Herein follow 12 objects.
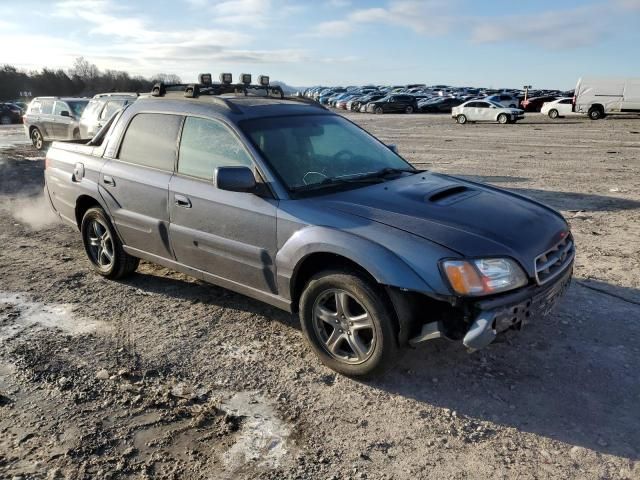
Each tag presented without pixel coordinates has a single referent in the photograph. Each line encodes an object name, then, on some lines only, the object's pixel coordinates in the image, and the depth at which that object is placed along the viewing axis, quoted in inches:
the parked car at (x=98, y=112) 493.8
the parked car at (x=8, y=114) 1371.8
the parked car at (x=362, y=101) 1769.4
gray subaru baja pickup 121.6
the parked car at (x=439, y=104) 1658.5
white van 1167.6
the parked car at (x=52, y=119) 616.7
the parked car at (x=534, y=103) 1544.0
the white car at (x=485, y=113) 1154.7
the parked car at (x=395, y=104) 1662.2
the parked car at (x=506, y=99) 1376.0
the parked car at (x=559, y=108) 1278.4
